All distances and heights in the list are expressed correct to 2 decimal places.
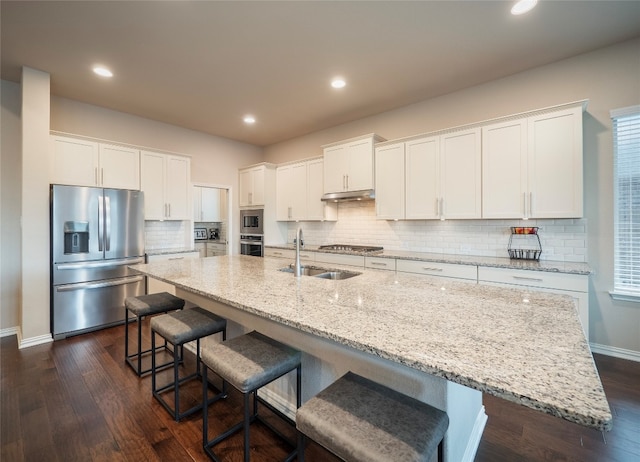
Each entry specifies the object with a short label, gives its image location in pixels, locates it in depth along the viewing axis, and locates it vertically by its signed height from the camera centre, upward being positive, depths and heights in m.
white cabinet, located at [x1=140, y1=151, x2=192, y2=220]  4.23 +0.69
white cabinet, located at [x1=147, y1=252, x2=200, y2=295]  4.08 -0.76
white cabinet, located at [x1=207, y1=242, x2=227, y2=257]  6.17 -0.39
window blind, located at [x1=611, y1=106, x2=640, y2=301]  2.69 +0.27
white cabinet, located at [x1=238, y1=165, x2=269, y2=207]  5.35 +0.86
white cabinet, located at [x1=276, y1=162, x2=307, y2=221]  5.05 +0.69
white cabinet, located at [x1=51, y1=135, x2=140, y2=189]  3.48 +0.85
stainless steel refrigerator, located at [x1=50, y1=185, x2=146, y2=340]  3.27 -0.29
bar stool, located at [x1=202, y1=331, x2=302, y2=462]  1.40 -0.68
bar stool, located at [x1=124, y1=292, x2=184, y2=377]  2.48 -0.67
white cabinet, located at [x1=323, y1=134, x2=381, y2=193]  4.10 +0.97
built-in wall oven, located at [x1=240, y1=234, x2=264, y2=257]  5.32 -0.26
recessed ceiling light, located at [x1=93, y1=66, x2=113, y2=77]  3.07 +1.71
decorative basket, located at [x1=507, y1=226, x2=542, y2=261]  3.06 -0.14
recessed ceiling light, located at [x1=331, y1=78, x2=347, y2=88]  3.36 +1.73
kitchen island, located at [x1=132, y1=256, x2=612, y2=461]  0.74 -0.37
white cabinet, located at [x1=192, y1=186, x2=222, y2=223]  6.38 +0.58
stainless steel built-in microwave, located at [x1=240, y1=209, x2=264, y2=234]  5.37 +0.18
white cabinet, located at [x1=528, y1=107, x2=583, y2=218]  2.69 +0.64
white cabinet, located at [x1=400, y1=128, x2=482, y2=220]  3.28 +0.65
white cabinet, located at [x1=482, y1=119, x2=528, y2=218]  2.96 +0.64
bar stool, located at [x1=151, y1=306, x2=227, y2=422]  1.95 -0.69
